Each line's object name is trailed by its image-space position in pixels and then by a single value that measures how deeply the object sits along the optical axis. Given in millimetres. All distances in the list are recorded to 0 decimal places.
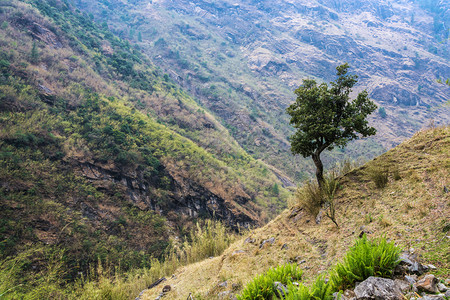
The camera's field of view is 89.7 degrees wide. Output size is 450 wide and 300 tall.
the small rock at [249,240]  8573
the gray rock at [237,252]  7881
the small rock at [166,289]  7837
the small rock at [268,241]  7578
